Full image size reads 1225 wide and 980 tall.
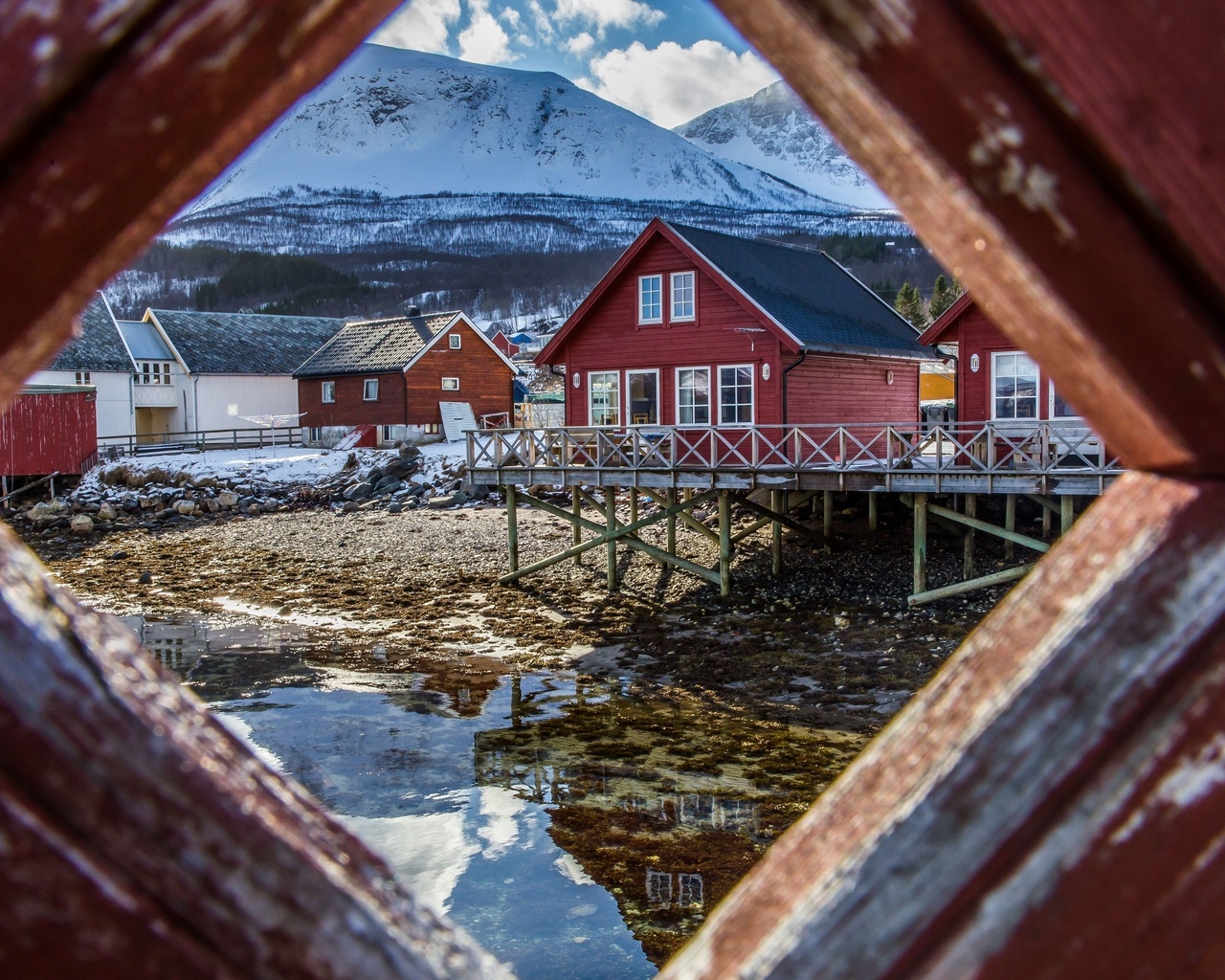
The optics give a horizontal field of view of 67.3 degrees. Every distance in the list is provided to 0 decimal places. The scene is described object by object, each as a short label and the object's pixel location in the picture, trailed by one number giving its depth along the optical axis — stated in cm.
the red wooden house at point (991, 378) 1775
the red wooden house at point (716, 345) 2000
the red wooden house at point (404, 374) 3909
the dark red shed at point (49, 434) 3512
